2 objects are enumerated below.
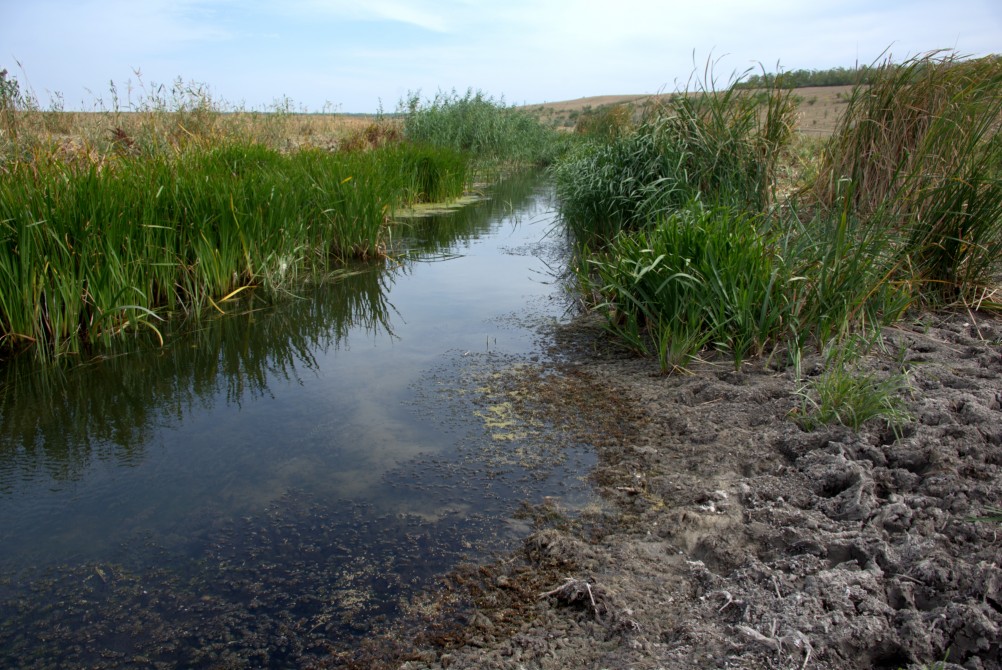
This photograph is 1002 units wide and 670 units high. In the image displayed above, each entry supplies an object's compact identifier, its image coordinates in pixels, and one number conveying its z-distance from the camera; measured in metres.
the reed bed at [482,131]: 15.17
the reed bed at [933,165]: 4.21
